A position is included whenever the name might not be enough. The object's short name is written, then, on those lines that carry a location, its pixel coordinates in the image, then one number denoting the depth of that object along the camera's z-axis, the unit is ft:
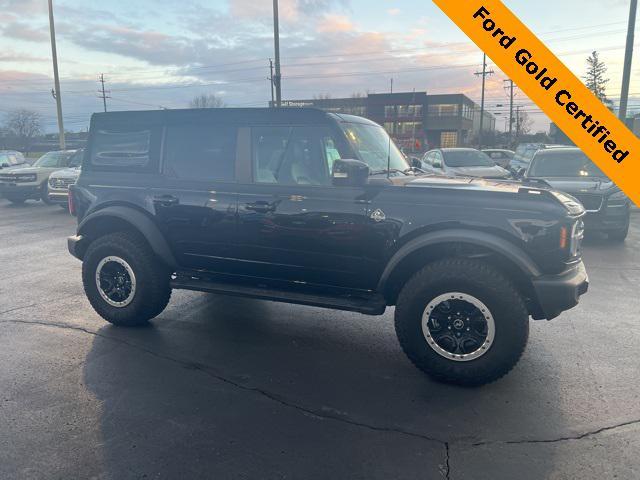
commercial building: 231.30
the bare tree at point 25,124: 250.80
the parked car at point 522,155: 64.23
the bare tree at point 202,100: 173.89
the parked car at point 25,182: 52.13
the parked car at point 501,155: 80.48
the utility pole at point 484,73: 165.50
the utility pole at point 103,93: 229.86
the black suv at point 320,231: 11.87
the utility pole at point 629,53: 46.70
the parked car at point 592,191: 28.50
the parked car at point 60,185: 44.96
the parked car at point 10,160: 60.23
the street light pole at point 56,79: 79.10
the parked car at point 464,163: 44.70
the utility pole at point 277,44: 62.23
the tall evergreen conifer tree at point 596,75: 235.40
